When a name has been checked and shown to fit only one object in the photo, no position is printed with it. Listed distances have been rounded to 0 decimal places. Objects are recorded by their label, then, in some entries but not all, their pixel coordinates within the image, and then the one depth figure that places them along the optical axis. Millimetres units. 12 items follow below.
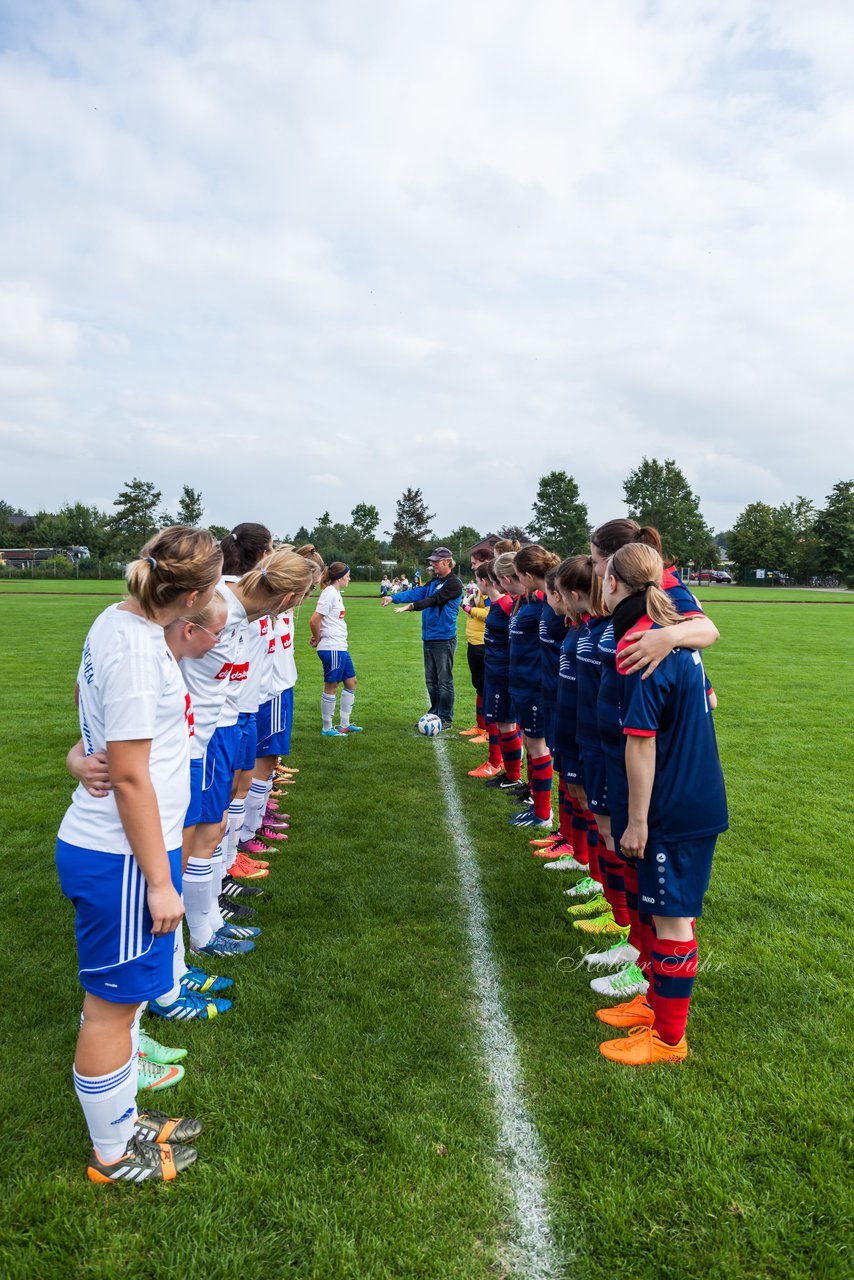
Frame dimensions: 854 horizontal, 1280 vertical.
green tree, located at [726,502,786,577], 75875
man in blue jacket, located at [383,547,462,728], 8211
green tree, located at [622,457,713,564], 76625
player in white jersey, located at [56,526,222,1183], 1995
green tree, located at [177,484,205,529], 71188
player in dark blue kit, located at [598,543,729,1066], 2754
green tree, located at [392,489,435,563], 93062
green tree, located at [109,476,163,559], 68562
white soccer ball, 8836
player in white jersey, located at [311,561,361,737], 8234
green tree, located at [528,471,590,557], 79669
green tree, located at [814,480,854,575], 70125
